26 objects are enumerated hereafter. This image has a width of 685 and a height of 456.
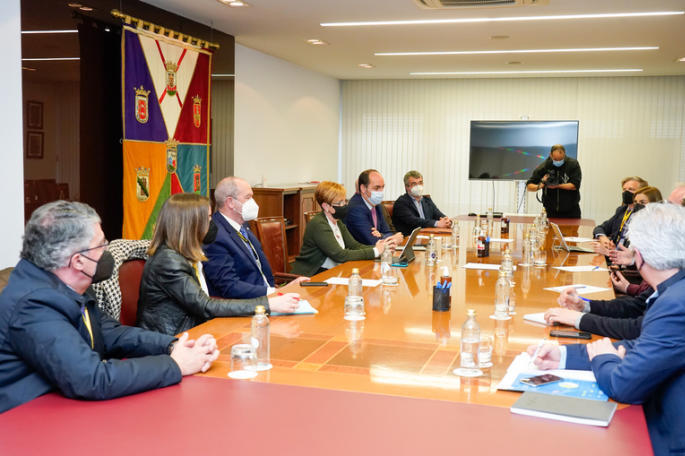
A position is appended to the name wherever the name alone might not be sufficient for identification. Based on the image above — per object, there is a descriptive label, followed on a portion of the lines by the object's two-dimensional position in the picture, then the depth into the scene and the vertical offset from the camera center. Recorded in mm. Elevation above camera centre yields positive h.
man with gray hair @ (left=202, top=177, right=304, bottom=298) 3945 -494
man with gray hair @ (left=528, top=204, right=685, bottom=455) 1913 -507
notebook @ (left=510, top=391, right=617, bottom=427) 1814 -630
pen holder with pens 3137 -569
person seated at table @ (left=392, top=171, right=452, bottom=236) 7574 -432
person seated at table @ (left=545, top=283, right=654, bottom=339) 2697 -590
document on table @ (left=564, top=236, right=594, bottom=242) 6336 -589
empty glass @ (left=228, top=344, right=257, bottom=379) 2219 -607
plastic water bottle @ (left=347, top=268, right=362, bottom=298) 3183 -522
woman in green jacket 5051 -536
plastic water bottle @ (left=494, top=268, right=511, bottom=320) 3006 -544
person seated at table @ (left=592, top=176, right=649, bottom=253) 6227 -397
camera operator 9195 -118
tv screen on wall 11398 +487
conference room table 1649 -643
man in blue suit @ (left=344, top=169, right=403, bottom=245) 6324 -346
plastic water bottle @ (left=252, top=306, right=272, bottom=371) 2338 -559
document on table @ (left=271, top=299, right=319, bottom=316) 3086 -625
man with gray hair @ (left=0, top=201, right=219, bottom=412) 1874 -457
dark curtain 5805 +379
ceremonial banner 6211 +445
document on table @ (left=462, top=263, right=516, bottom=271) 4617 -622
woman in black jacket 3014 -508
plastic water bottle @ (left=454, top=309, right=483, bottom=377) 2260 -577
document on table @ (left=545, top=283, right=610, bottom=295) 3791 -631
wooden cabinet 9008 -471
